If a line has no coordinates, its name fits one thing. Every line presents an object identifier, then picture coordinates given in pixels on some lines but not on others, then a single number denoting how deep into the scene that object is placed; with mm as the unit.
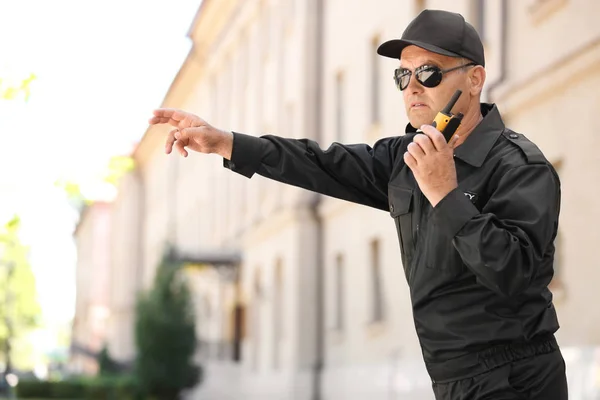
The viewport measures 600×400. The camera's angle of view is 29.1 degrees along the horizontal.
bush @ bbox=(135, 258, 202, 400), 36969
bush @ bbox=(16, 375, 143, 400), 45438
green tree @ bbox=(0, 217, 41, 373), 75438
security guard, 3115
